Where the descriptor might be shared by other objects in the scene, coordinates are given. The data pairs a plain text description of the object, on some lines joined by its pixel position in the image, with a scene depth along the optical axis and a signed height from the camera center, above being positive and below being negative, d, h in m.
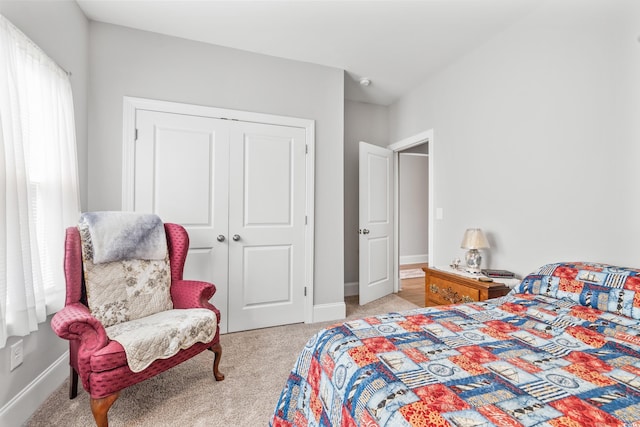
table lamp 2.47 -0.28
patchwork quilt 0.77 -0.50
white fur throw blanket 1.87 -0.18
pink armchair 1.44 -0.71
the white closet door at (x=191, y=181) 2.53 +0.24
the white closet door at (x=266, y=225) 2.79 -0.15
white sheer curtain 1.43 +0.15
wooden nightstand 2.18 -0.60
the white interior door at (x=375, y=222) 3.57 -0.15
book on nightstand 2.32 -0.48
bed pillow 1.43 -0.39
